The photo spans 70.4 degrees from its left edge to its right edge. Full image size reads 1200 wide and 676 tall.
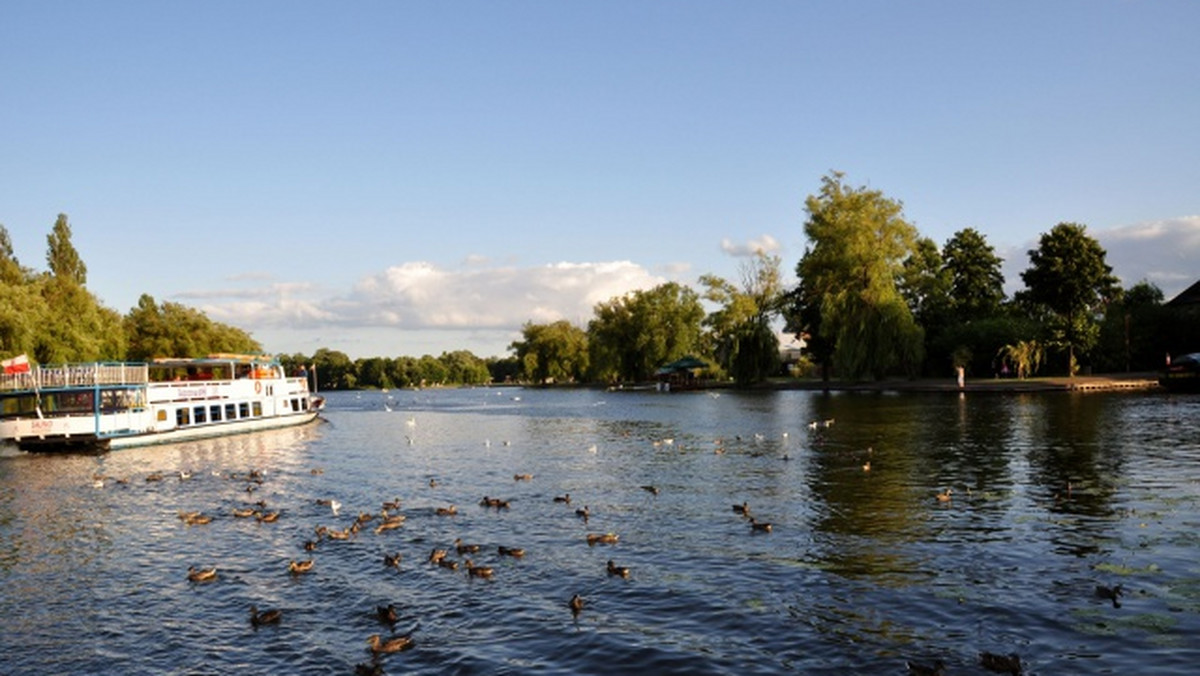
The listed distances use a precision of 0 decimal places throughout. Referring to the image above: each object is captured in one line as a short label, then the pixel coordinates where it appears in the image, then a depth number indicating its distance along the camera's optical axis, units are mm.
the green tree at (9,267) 68625
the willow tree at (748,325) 123562
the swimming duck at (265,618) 17234
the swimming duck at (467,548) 22641
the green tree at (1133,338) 90750
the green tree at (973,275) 109188
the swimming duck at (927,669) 13172
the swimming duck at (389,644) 15352
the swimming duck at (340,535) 25188
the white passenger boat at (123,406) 52219
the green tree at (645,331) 162500
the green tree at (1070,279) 85312
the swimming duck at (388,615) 17031
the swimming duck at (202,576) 20719
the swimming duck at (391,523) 26298
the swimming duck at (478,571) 20250
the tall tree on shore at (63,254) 90688
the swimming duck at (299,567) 21156
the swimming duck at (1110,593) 16750
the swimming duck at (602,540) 23438
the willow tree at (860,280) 96000
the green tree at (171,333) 107062
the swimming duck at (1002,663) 13258
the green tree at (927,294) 105875
